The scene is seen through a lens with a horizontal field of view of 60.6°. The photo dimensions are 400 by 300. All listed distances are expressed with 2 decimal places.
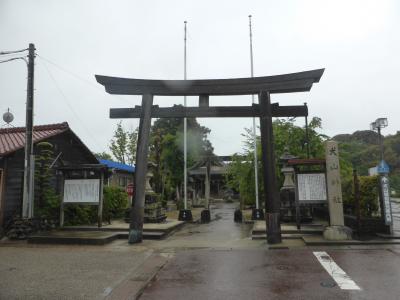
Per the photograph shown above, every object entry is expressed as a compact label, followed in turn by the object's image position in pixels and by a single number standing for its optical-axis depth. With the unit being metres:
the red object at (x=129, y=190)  21.67
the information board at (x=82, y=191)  13.12
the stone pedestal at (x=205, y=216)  19.42
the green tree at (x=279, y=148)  19.77
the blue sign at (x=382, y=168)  10.79
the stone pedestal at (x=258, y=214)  18.59
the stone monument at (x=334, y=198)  9.91
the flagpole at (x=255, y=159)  18.77
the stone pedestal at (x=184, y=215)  19.08
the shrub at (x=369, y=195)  11.23
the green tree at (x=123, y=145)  38.56
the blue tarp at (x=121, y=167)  24.93
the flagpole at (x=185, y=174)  19.34
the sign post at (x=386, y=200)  10.23
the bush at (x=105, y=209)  14.43
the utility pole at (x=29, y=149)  12.07
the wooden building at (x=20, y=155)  12.80
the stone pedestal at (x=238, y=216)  19.42
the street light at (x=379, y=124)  12.58
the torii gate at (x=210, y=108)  10.54
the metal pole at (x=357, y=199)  10.44
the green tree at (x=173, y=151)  26.23
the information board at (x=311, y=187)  11.58
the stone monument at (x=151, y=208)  15.57
